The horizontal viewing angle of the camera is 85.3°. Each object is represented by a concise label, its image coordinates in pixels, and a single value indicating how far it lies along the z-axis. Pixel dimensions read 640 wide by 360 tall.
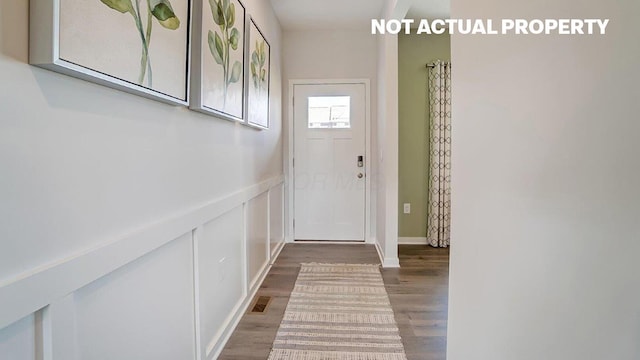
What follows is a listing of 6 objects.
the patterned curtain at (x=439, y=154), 3.89
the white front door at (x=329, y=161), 4.13
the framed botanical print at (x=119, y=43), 0.71
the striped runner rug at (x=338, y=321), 1.88
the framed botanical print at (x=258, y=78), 2.41
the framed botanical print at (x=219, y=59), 1.49
